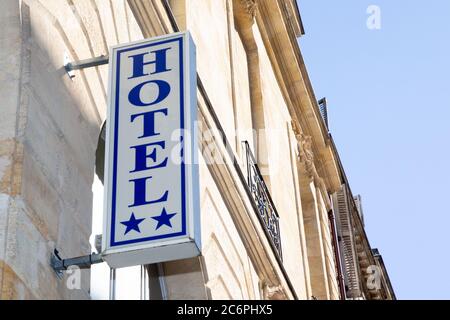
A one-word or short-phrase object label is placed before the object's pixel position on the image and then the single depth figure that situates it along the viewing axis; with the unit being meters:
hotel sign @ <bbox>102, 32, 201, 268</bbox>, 5.73
